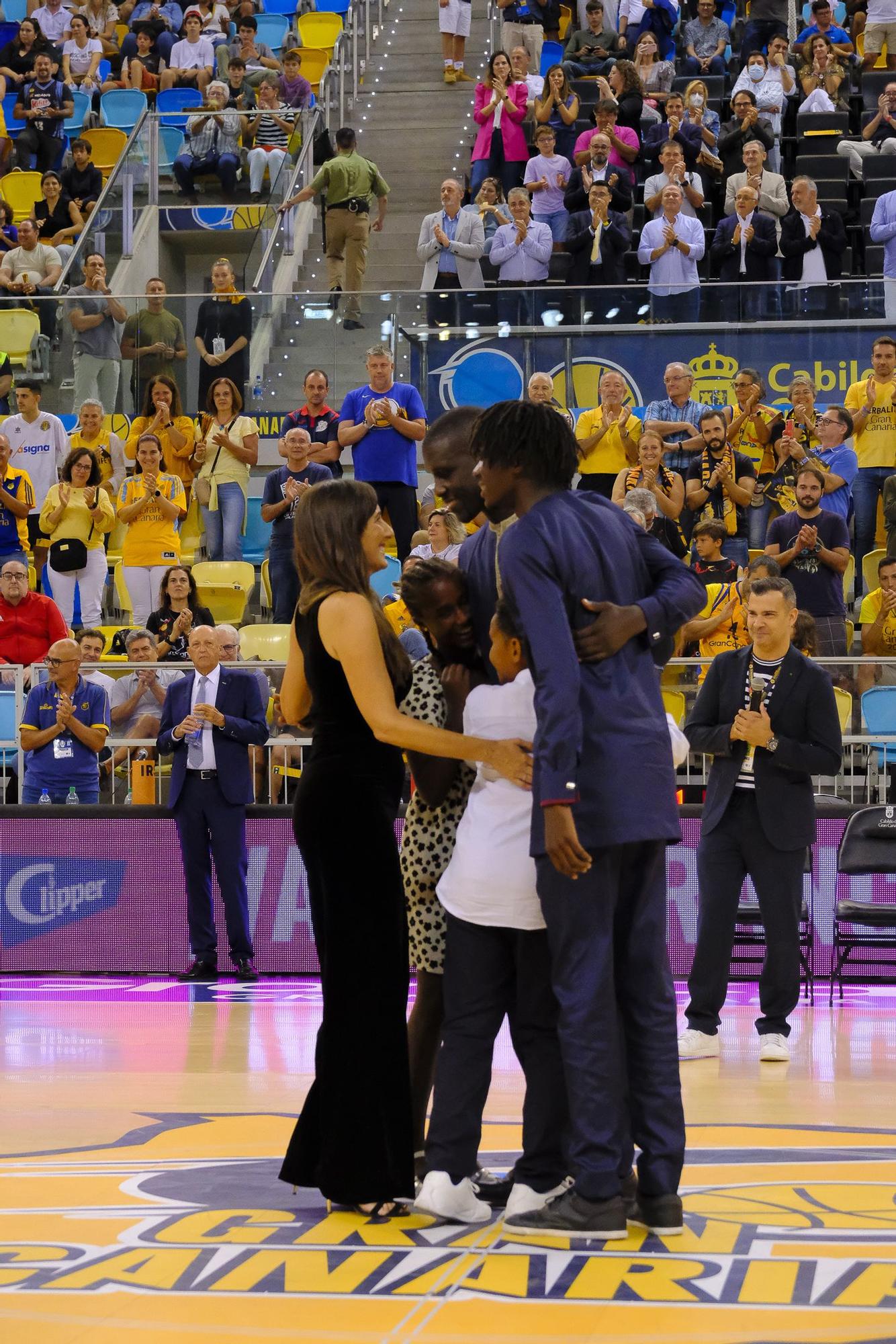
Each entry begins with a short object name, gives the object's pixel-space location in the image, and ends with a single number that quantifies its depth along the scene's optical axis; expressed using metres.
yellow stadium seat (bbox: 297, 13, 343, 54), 20.77
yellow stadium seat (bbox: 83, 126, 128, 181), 19.23
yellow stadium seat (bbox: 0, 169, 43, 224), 18.67
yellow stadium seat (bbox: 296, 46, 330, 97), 19.73
